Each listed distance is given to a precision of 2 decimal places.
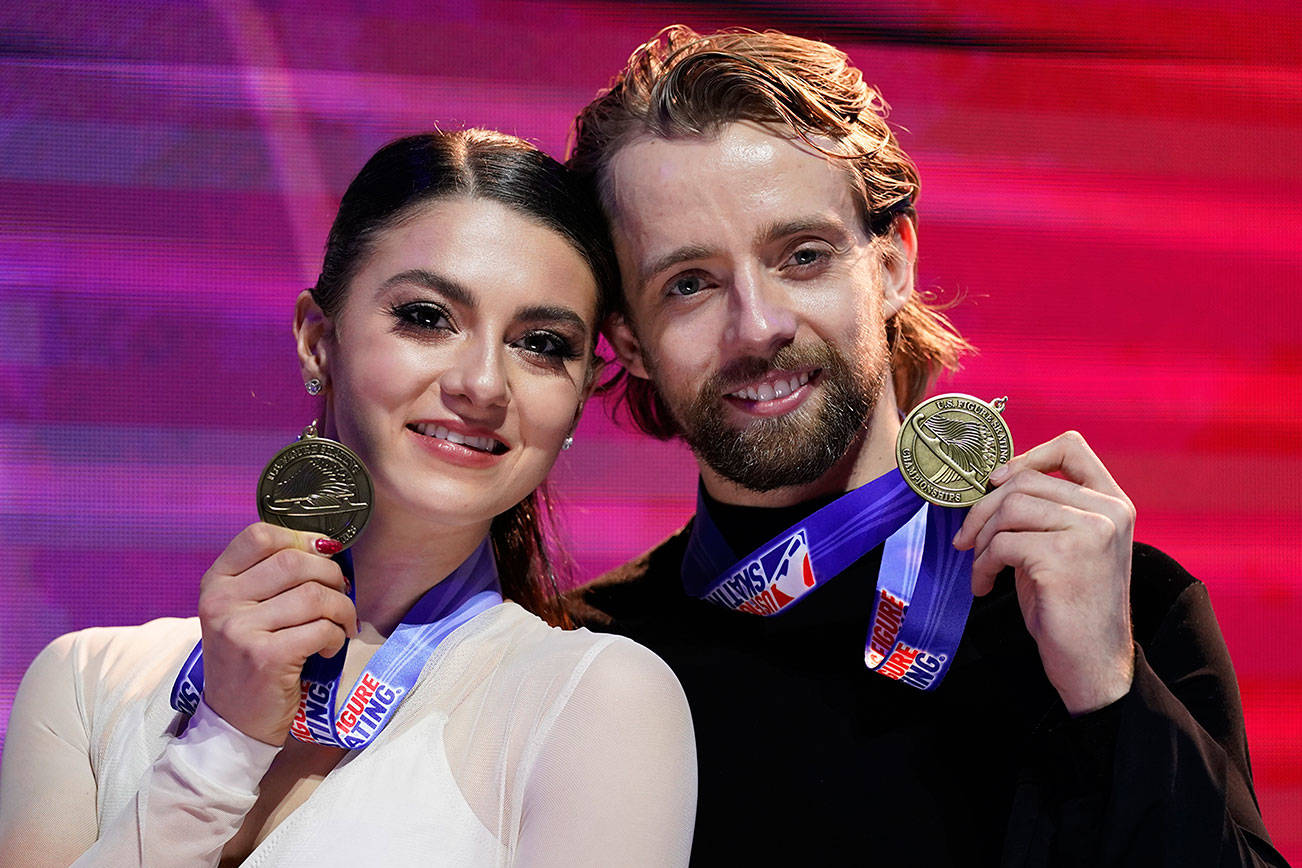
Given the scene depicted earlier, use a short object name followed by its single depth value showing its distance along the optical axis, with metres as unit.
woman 3.20
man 3.24
